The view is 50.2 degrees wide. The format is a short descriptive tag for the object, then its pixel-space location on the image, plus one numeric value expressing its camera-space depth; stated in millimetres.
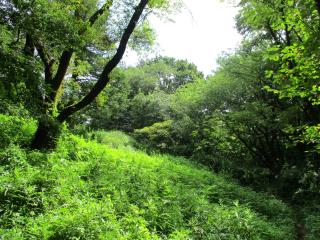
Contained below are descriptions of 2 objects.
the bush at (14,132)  9158
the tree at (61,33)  5723
